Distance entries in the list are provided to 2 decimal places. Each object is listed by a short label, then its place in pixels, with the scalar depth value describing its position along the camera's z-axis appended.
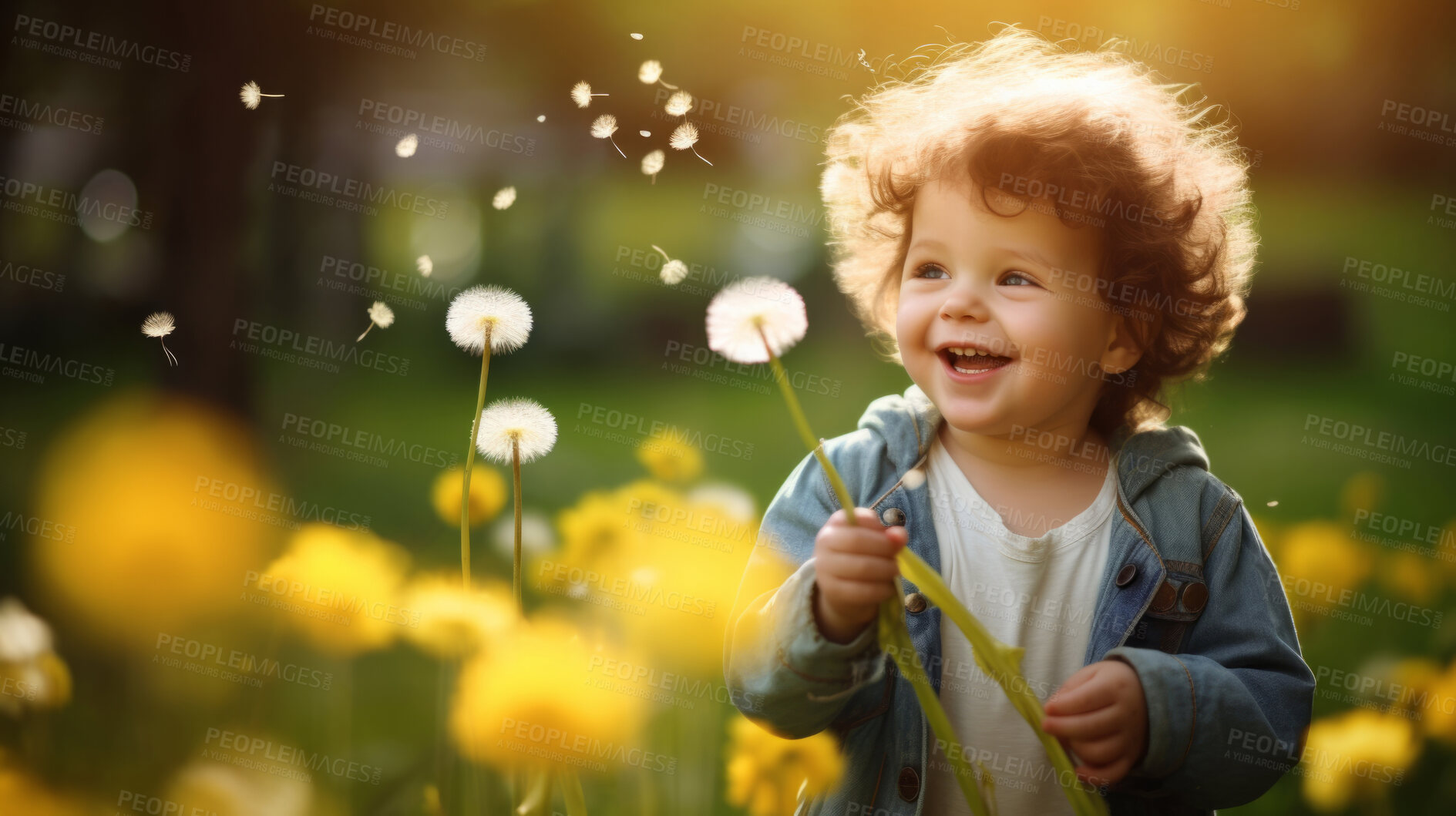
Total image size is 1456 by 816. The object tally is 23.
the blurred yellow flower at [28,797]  2.12
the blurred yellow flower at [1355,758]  2.17
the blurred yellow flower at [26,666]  2.12
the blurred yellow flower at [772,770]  2.01
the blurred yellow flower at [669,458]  2.22
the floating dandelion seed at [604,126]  1.96
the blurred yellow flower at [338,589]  2.11
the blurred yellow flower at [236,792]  2.10
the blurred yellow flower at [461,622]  2.02
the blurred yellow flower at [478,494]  2.09
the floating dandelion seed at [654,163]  1.94
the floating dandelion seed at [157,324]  2.07
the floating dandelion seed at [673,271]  1.90
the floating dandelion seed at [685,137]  1.96
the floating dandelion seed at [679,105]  1.97
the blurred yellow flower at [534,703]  1.99
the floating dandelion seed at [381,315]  1.97
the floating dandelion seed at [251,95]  2.04
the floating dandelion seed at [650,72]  1.94
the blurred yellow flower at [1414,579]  2.47
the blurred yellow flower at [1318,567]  2.37
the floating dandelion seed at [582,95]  1.92
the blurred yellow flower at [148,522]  2.26
